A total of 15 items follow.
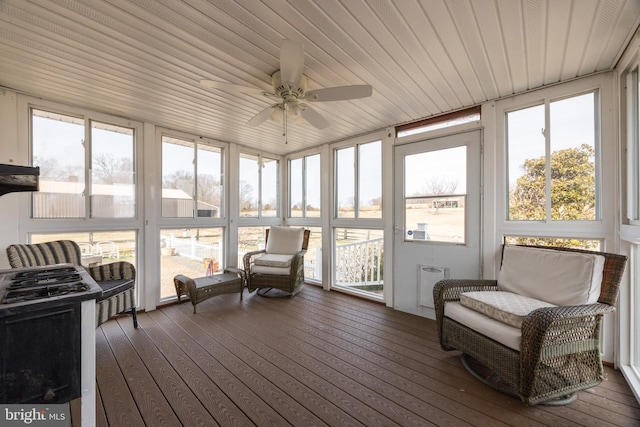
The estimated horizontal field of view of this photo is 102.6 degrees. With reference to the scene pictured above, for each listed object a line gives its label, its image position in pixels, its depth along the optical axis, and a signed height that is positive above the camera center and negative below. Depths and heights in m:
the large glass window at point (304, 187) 4.84 +0.56
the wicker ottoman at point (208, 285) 3.35 -0.95
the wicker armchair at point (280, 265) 3.92 -0.78
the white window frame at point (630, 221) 1.98 -0.07
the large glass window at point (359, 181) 3.98 +0.56
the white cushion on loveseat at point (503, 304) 1.80 -0.69
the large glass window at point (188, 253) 3.76 -0.59
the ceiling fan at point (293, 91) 1.67 +0.96
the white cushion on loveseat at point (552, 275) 1.87 -0.50
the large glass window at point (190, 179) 3.77 +0.58
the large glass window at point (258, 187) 4.77 +0.57
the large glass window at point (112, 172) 3.18 +0.58
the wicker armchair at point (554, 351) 1.63 -0.94
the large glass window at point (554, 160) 2.36 +0.52
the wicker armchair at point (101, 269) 2.42 -0.59
